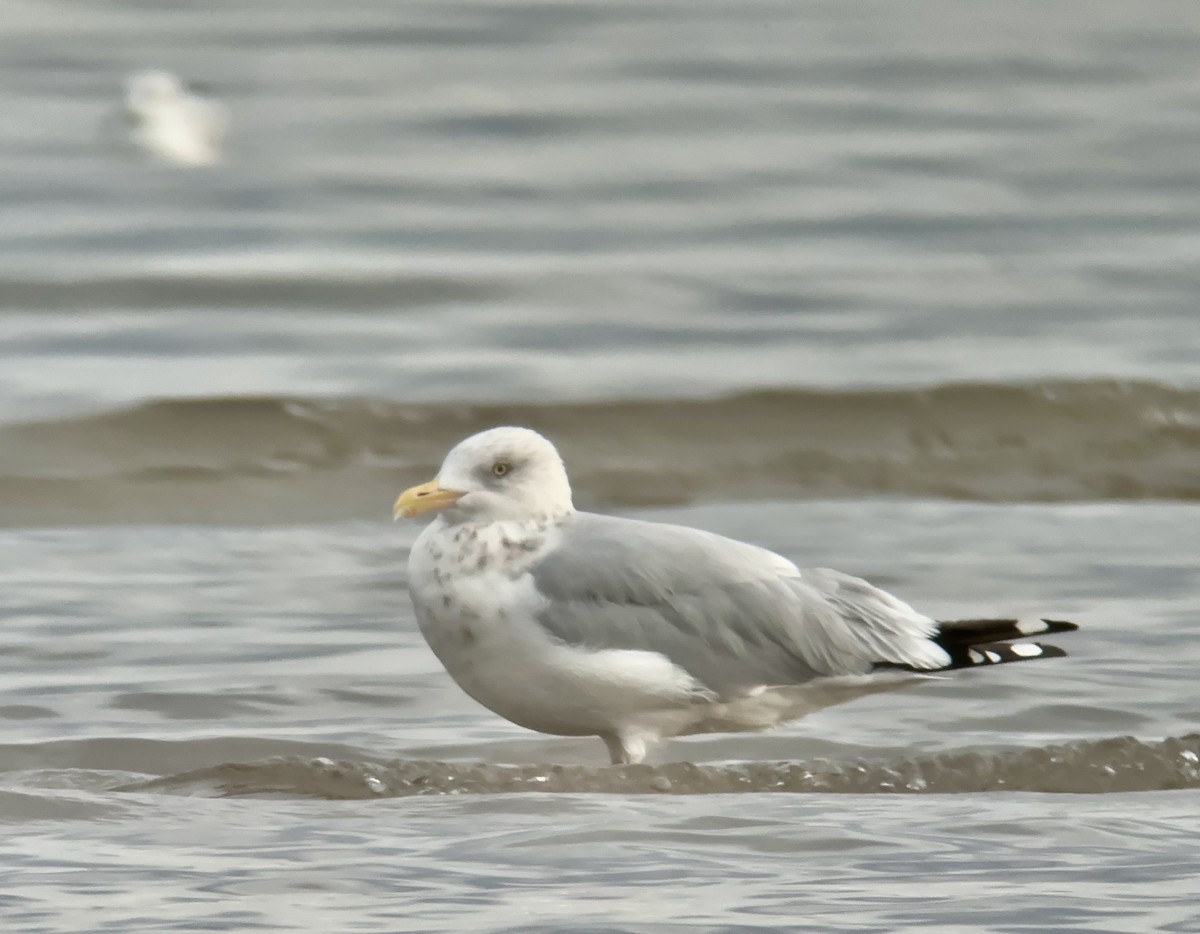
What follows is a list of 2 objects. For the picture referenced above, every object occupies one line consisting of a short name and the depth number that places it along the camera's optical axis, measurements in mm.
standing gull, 10586
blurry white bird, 29812
